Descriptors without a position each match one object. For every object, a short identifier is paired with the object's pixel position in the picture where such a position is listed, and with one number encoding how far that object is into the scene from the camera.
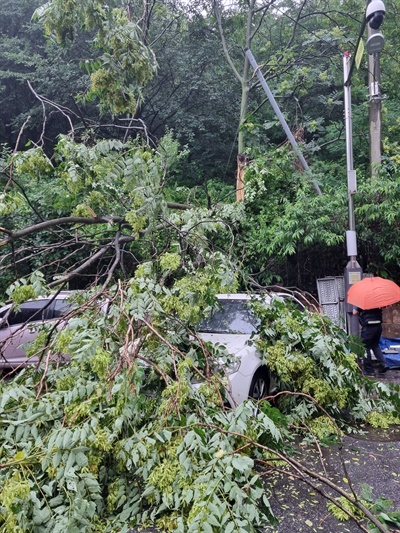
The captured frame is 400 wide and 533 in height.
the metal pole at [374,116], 9.64
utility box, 9.20
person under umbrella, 7.06
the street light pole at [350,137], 6.49
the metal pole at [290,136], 9.26
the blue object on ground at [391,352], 7.56
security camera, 6.39
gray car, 6.11
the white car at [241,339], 4.63
